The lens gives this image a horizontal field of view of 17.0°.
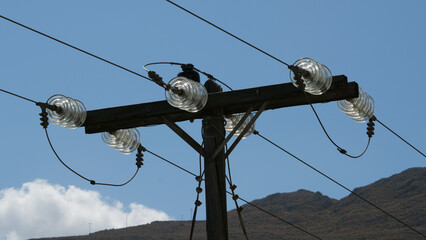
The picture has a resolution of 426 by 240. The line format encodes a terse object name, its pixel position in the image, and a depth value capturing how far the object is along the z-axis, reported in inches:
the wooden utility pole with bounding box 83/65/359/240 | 742.9
